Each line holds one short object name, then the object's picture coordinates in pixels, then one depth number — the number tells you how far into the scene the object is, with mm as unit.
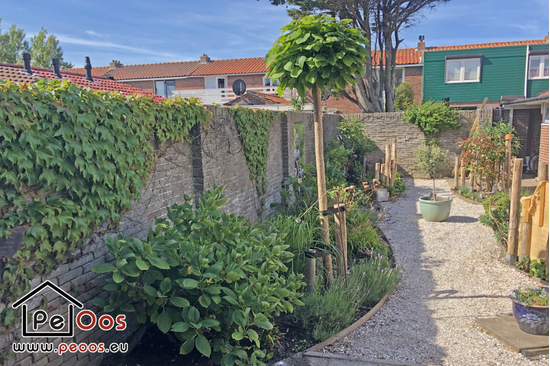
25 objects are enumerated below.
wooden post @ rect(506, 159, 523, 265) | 5406
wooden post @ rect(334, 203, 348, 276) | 4648
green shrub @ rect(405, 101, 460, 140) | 13453
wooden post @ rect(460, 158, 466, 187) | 10789
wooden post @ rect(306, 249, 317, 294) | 4301
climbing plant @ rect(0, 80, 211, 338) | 2400
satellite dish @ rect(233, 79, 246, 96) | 10180
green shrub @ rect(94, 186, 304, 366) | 2758
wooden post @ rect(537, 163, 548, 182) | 5914
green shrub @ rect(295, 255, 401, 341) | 3877
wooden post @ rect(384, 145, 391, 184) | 10810
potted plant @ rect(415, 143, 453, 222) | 8055
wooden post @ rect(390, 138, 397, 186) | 11102
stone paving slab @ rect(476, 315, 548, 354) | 3494
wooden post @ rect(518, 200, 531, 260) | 5242
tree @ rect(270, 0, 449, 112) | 15164
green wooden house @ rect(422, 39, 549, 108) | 22109
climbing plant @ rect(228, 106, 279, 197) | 5844
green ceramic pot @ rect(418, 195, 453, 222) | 8047
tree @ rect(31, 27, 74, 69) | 25844
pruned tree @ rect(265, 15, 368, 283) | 3877
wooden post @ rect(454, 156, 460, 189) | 11009
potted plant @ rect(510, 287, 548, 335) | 3625
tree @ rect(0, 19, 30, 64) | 25938
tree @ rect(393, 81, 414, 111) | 23750
